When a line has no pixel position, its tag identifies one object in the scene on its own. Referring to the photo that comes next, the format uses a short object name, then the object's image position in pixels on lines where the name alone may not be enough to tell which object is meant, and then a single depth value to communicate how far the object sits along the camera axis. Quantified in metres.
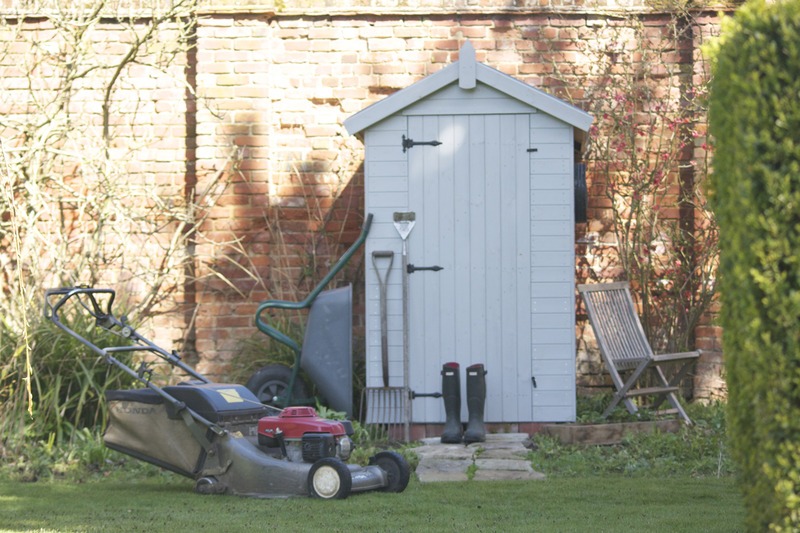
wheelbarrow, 15.56
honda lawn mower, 11.04
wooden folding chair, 15.48
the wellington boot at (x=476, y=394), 14.80
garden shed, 15.45
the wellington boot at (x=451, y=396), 14.77
